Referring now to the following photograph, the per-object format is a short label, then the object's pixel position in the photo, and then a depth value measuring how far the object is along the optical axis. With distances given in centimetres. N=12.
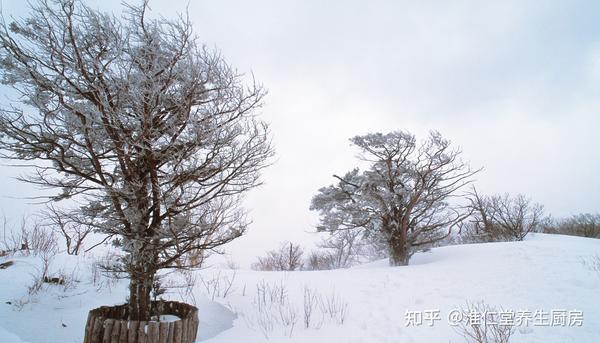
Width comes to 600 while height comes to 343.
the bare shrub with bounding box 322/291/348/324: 499
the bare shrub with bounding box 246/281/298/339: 478
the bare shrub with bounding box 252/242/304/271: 2695
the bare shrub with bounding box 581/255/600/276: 654
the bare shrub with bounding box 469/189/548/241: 2259
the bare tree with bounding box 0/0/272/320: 364
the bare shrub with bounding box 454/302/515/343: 375
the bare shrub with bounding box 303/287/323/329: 481
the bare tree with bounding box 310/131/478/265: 1191
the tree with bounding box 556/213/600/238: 2811
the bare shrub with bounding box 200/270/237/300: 643
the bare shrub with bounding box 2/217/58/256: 762
